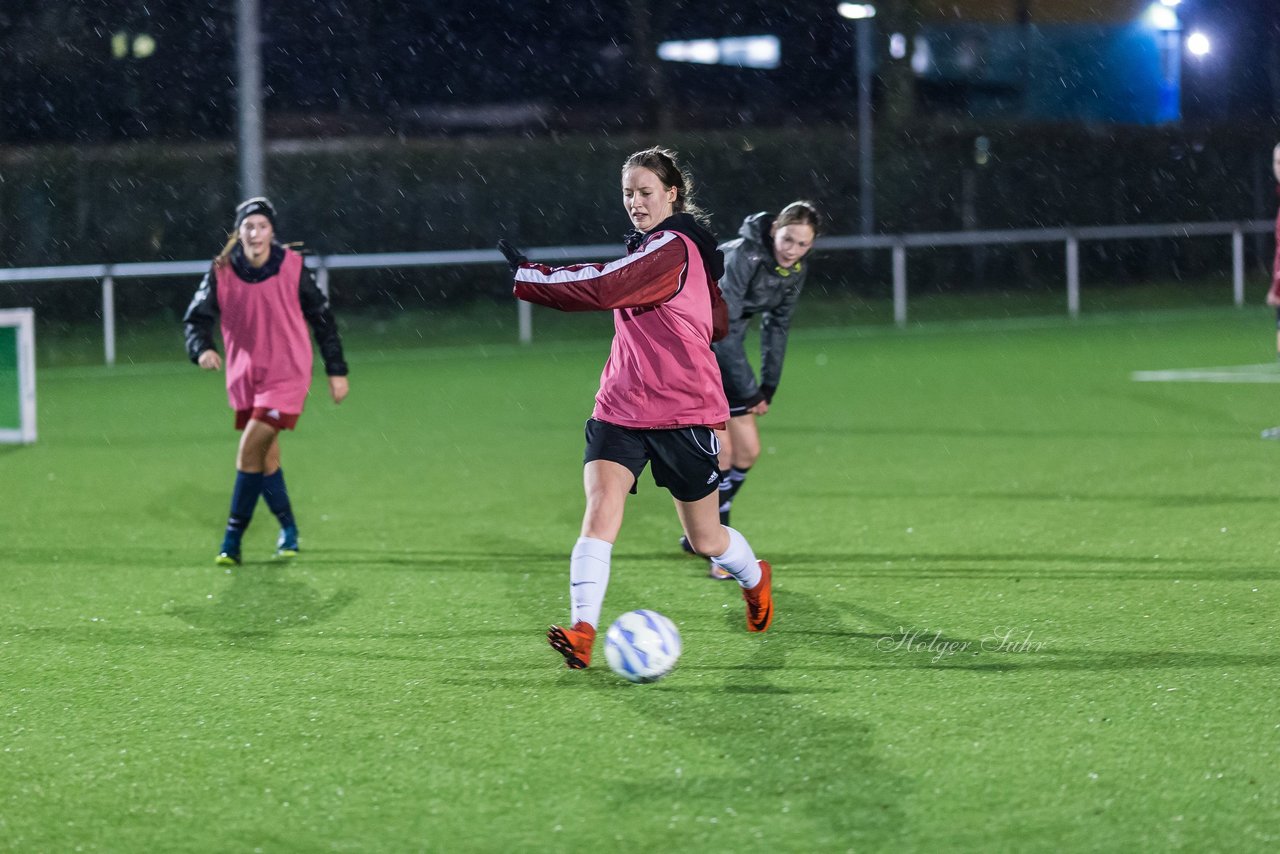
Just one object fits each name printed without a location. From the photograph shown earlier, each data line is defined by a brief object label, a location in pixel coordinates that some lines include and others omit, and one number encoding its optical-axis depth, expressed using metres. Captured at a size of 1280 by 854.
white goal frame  24.89
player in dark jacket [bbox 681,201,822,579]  13.98
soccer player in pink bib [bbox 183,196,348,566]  15.25
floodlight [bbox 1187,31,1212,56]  78.75
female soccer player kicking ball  10.70
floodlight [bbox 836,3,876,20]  51.34
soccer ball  10.58
